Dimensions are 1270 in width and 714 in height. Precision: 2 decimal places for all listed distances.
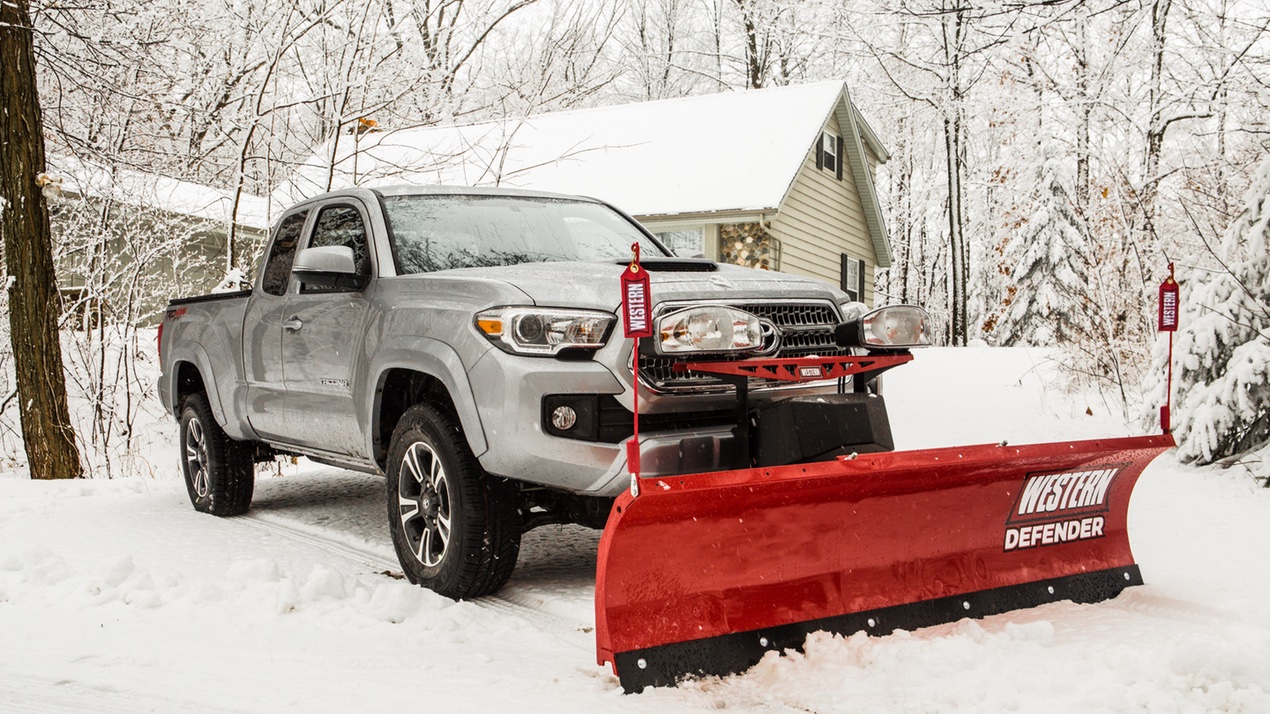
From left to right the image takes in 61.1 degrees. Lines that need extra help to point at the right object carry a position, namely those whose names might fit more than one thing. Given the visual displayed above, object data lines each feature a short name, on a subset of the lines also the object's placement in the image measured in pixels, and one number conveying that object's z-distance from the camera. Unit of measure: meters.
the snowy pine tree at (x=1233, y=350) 7.27
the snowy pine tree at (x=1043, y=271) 32.47
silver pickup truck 4.20
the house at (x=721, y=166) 17.92
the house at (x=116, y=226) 11.55
